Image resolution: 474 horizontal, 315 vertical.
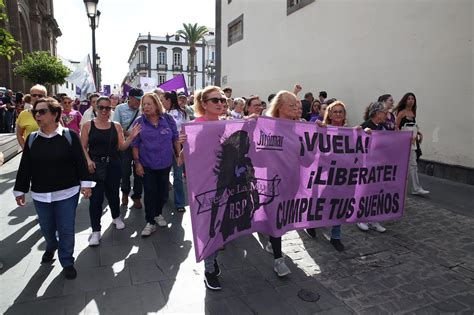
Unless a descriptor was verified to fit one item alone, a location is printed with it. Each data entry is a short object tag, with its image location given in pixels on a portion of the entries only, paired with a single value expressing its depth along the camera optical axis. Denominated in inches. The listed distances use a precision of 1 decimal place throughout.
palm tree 2081.7
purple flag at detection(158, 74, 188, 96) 379.2
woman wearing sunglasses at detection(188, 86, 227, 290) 128.7
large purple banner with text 122.4
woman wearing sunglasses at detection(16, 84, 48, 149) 191.8
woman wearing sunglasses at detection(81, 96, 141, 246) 163.6
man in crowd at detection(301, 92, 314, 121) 434.3
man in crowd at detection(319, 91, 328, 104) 433.4
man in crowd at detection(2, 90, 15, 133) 584.4
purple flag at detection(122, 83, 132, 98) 425.9
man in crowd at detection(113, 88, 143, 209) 218.9
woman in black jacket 127.6
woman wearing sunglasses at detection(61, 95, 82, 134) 240.2
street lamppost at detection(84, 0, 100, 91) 395.2
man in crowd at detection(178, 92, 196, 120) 271.9
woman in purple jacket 174.7
